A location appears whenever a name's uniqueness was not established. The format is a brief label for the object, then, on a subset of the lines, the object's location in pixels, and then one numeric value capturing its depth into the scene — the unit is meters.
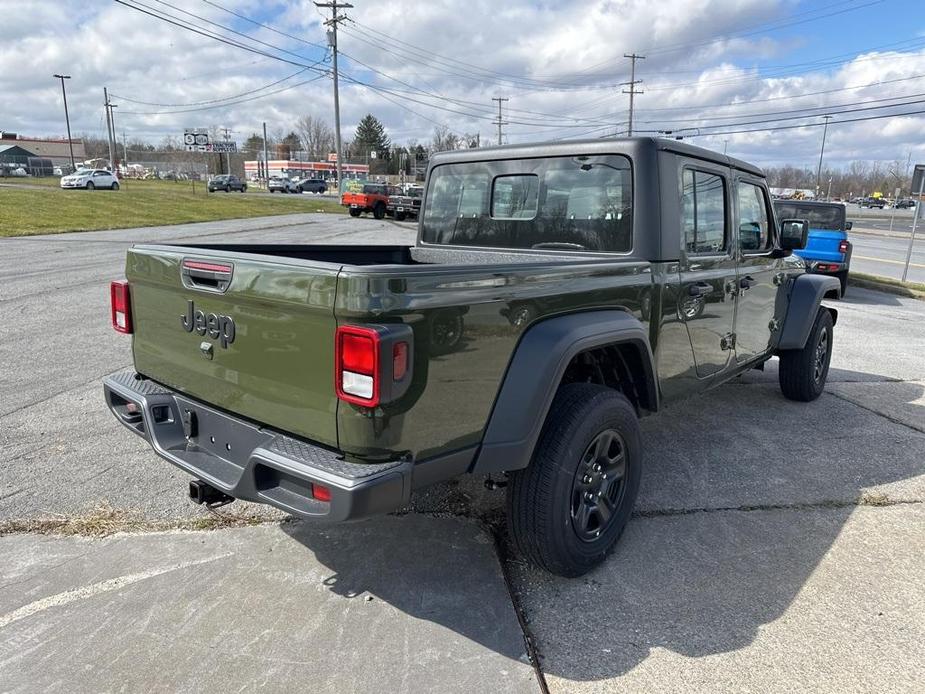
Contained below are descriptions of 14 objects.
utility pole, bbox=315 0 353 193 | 37.72
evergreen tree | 106.06
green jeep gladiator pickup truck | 2.26
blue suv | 12.56
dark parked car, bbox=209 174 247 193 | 55.05
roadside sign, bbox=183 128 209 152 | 43.88
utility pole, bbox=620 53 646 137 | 58.03
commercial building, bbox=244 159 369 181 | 95.06
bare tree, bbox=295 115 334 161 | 105.00
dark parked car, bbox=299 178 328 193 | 68.31
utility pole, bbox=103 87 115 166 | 70.51
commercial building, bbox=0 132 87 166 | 100.31
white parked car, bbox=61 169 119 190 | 41.72
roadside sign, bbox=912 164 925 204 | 13.95
